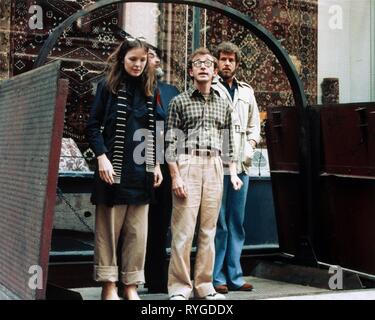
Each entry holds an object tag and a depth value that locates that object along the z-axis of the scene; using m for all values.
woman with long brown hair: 4.51
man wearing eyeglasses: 4.71
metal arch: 5.30
